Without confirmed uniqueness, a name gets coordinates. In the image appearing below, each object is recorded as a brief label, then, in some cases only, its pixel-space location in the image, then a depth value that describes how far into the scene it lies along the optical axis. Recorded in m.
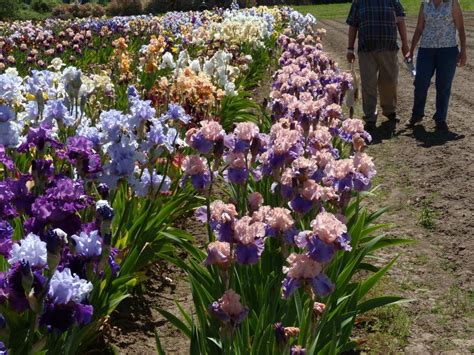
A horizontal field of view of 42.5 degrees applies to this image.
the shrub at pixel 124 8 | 43.59
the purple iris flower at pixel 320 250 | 1.98
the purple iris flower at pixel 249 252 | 2.15
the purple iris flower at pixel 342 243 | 2.01
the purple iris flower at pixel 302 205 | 2.48
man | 7.01
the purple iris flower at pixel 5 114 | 2.91
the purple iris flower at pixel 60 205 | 2.13
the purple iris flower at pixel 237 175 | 2.91
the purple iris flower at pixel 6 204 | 2.35
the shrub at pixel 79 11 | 40.12
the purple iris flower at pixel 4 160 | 2.80
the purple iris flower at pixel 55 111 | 3.52
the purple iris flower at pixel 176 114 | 3.61
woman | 6.69
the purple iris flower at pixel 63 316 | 1.81
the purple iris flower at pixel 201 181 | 2.80
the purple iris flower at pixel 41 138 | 2.94
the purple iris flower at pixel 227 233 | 2.19
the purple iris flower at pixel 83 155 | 2.80
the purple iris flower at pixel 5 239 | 2.08
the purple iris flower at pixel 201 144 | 2.84
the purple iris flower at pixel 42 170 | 2.73
